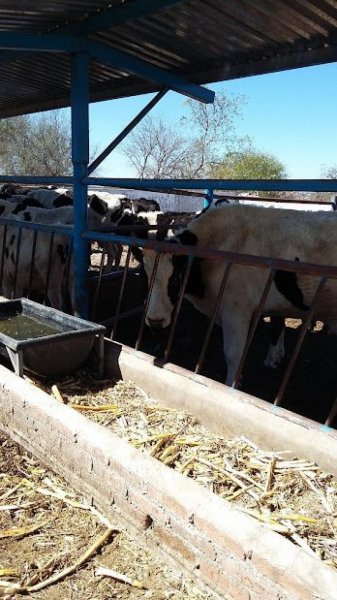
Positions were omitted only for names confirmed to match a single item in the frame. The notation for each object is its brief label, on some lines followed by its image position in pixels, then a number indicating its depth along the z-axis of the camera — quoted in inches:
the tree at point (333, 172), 1807.0
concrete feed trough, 73.9
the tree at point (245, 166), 1509.6
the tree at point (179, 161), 1451.8
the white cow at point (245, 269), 175.3
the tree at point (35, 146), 1728.6
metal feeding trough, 143.3
